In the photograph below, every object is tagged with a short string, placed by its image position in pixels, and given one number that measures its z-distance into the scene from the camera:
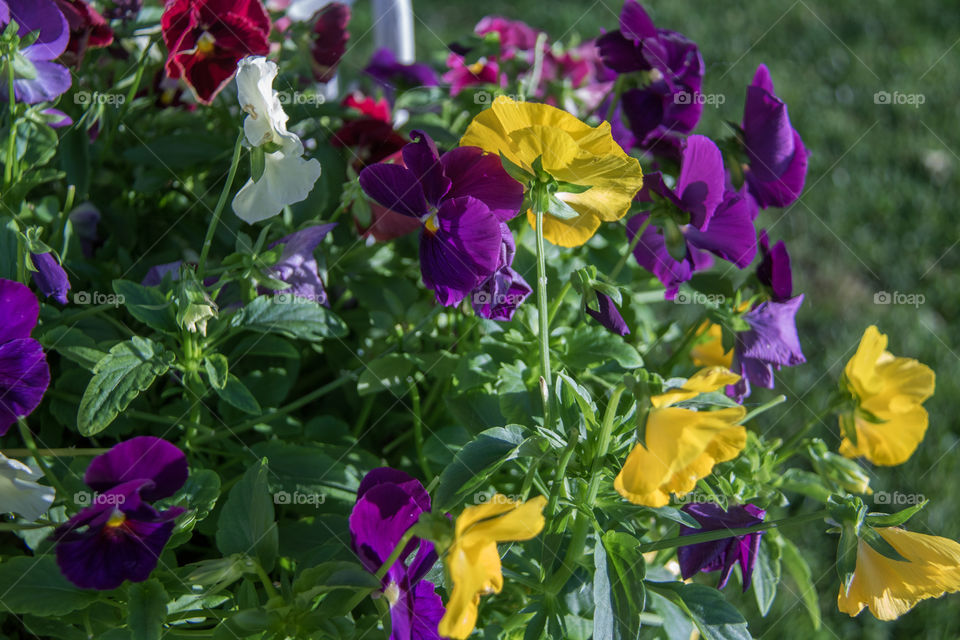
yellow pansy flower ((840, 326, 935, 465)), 0.80
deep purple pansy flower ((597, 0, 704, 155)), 0.91
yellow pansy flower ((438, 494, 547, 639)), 0.52
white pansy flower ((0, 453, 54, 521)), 0.63
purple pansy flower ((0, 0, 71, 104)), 0.82
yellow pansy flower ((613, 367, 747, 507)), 0.55
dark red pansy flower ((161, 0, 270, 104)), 0.86
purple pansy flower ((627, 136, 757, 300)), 0.78
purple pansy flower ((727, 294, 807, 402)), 0.82
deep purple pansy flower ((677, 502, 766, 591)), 0.71
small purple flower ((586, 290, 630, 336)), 0.70
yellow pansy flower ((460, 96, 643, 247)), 0.66
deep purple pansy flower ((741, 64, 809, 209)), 0.87
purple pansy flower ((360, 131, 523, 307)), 0.71
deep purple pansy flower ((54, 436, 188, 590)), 0.63
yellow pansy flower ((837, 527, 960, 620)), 0.62
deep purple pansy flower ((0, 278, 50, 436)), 0.65
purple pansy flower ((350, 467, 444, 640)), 0.63
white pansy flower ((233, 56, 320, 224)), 0.68
